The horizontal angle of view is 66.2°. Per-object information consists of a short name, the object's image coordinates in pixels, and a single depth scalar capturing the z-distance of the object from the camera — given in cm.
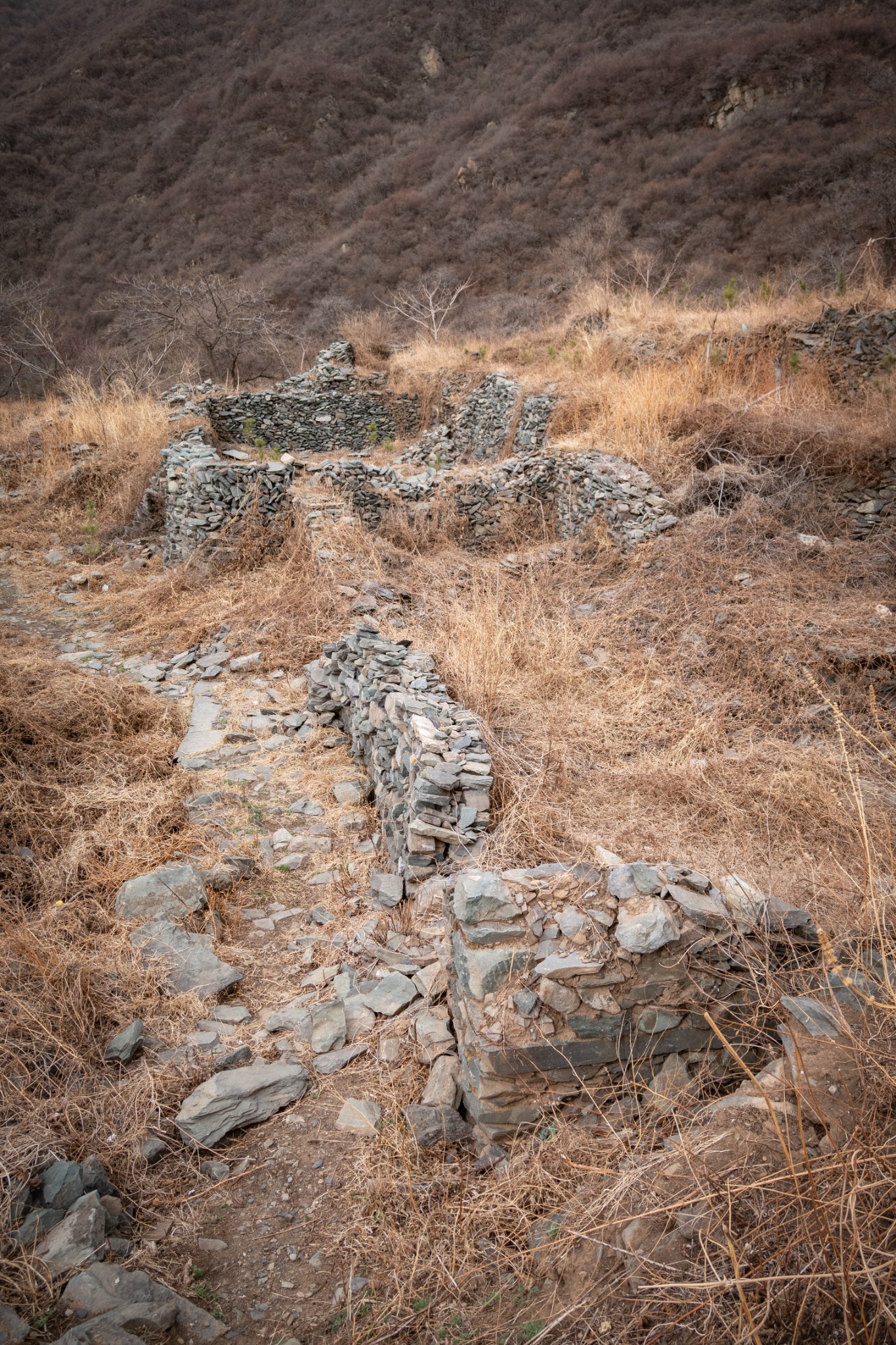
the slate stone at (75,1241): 182
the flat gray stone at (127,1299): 171
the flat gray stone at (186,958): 301
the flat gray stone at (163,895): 340
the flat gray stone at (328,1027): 273
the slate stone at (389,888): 352
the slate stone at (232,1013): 288
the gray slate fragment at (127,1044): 259
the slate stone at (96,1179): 209
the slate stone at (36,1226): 189
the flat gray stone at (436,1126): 227
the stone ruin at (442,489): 750
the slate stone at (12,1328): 160
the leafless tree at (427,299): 1708
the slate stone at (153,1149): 226
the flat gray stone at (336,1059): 263
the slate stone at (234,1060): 262
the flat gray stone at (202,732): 499
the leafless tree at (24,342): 1509
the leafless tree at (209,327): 1448
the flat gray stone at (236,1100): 237
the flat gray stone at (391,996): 285
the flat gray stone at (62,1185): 204
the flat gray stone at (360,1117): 238
